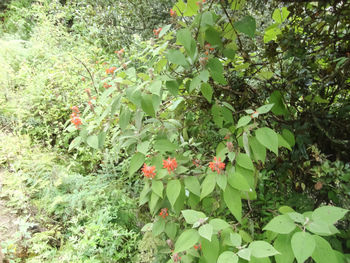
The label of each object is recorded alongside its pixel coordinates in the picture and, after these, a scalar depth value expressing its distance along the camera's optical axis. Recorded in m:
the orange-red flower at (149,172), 0.91
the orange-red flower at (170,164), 0.91
